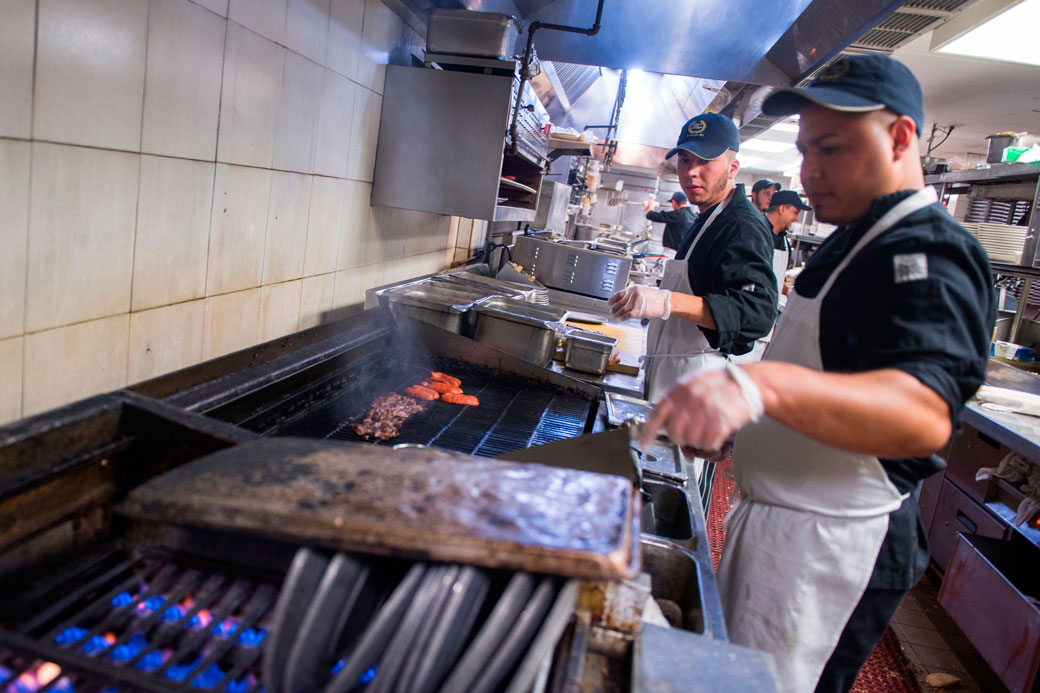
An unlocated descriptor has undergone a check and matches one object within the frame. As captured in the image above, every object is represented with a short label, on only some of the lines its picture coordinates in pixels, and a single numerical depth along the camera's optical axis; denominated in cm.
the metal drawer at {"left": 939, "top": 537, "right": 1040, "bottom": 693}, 264
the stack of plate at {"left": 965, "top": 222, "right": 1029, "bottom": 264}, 459
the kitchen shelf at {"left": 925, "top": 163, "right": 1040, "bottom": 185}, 453
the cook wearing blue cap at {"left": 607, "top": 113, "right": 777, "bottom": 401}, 247
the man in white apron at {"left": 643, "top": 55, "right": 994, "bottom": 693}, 105
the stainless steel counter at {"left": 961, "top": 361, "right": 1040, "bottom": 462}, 295
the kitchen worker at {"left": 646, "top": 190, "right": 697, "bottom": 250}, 827
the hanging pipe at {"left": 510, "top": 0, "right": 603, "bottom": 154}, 332
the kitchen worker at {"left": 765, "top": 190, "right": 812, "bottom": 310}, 576
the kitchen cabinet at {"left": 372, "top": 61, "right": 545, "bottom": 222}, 307
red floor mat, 284
